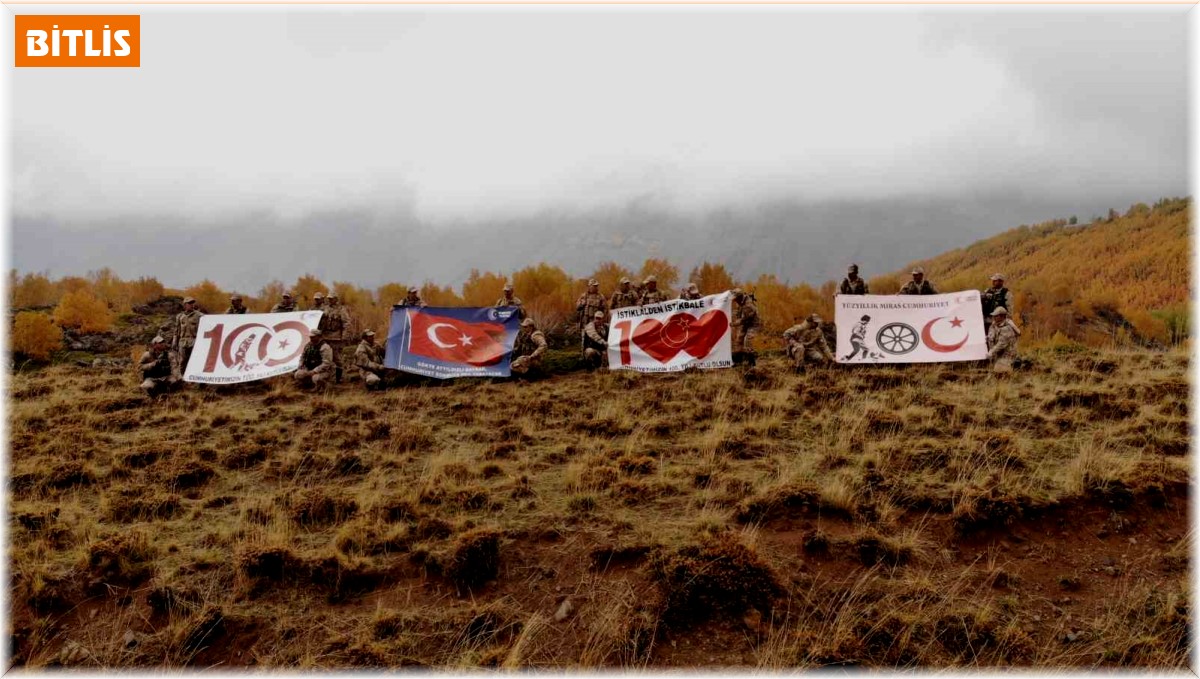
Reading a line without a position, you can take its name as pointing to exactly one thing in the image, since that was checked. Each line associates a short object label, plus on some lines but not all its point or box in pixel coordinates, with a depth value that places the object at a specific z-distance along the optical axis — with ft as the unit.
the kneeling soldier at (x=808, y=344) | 51.88
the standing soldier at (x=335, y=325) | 52.38
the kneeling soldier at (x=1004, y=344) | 47.11
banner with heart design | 50.08
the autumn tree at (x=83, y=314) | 86.43
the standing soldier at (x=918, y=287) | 53.57
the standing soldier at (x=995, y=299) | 50.98
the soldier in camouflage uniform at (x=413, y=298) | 55.16
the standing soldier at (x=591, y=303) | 56.59
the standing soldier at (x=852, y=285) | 56.85
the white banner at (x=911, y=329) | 49.24
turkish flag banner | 50.44
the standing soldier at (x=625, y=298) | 57.77
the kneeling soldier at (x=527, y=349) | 50.72
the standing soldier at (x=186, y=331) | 52.80
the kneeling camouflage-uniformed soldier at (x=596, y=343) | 53.72
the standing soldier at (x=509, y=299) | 54.95
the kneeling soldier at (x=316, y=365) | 49.22
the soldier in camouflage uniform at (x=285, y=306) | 57.57
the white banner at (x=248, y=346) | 50.19
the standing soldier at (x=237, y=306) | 55.01
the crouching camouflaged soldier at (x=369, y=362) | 49.01
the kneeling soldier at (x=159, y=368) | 49.78
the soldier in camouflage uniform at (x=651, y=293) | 56.26
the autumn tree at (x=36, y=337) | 75.00
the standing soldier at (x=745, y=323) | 53.26
